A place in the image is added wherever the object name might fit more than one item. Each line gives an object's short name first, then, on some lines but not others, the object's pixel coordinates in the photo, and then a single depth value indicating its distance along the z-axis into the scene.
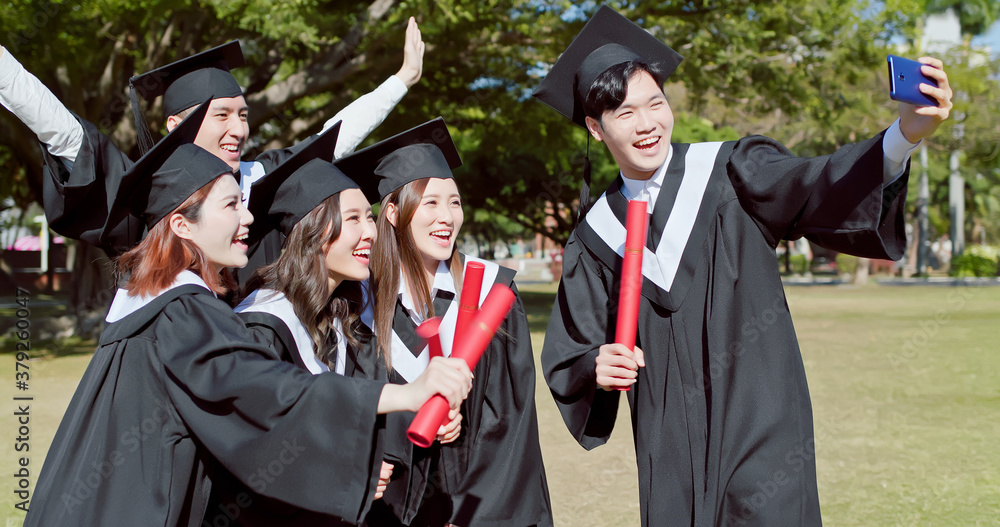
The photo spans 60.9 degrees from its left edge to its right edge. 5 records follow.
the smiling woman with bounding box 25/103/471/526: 2.18
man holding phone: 2.37
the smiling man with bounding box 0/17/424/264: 3.16
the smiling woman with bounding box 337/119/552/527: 3.19
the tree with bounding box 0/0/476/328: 10.15
